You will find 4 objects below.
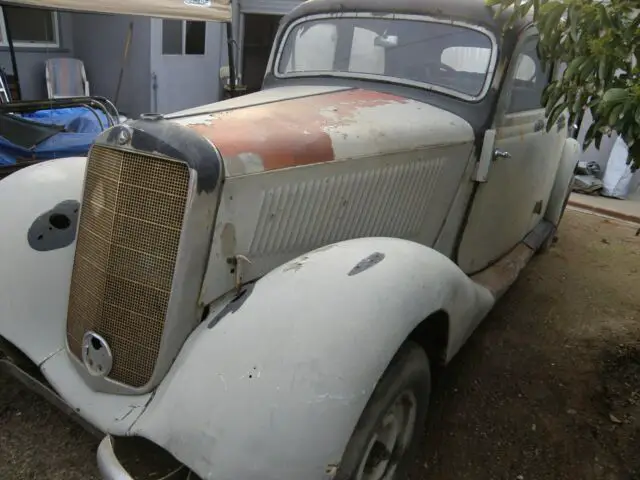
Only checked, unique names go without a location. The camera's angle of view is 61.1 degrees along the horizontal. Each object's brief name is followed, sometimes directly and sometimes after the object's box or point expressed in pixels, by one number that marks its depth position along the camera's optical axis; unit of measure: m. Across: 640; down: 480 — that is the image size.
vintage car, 1.65
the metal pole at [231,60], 6.05
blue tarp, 4.95
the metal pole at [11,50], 5.64
